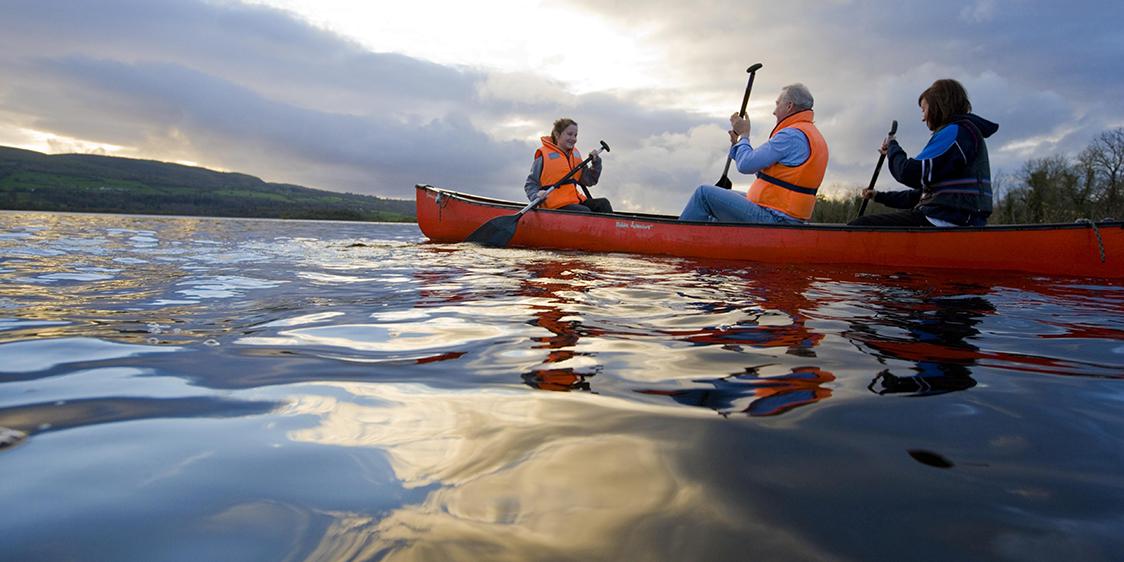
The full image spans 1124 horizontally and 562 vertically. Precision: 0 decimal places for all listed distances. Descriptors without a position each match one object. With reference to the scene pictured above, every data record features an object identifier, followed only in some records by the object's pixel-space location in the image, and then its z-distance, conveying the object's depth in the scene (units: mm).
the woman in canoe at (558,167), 10570
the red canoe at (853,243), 6203
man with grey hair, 7000
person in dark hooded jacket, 6074
